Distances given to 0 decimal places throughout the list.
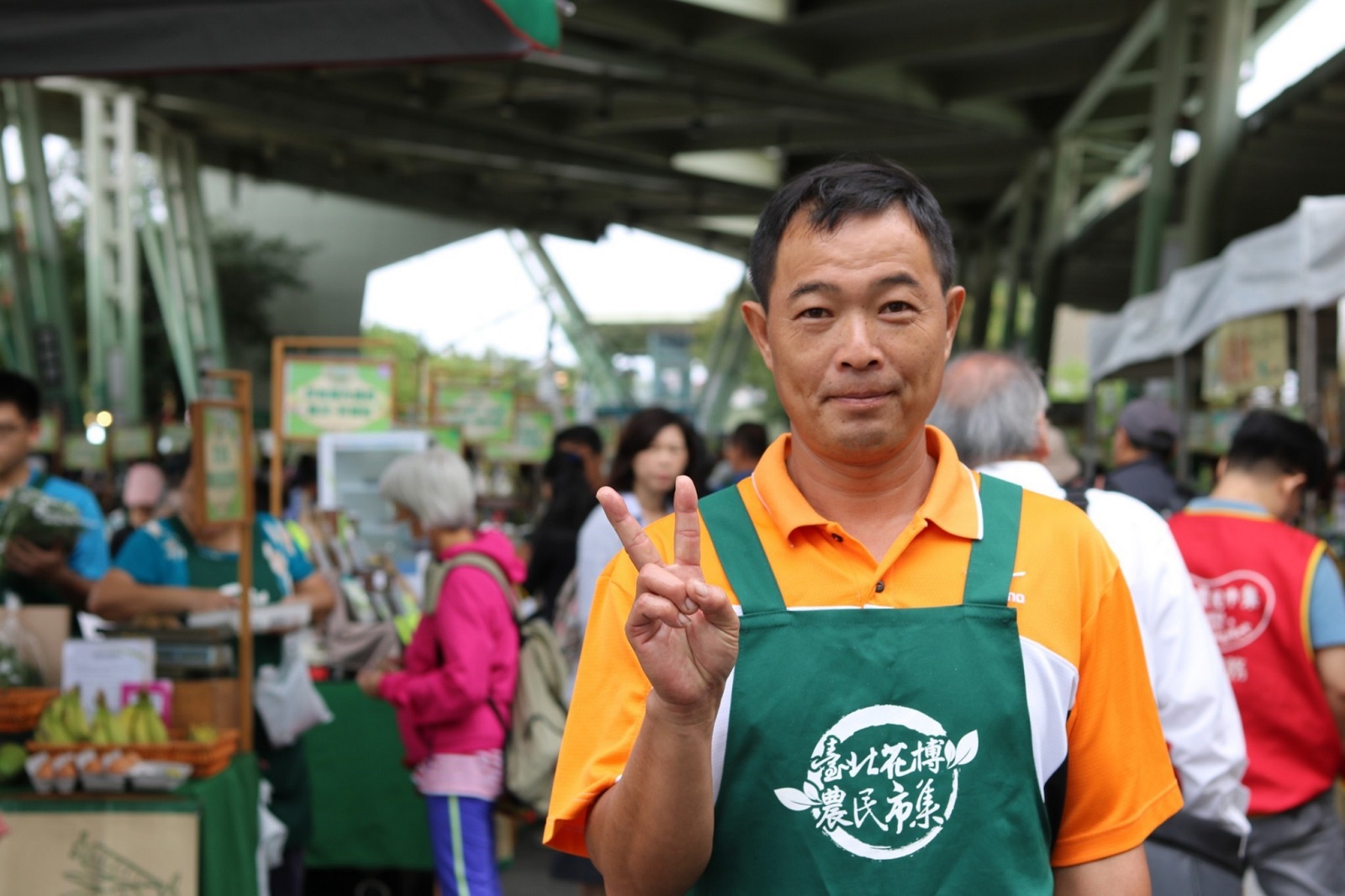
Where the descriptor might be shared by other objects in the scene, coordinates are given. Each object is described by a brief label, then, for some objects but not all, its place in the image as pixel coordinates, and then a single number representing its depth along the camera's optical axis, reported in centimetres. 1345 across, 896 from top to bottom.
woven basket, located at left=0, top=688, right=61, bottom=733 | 415
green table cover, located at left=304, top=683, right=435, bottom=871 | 591
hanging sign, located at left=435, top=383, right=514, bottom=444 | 1285
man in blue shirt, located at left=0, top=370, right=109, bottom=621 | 463
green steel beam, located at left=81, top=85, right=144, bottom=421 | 2073
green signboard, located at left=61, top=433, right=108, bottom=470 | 1667
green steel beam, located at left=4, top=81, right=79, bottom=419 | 1897
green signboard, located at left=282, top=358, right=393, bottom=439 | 919
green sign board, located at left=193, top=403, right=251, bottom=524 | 430
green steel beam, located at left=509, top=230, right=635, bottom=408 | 3353
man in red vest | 345
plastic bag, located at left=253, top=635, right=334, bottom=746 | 470
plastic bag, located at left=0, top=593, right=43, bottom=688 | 424
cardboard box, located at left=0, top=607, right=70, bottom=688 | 436
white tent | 477
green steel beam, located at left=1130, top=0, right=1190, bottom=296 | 1148
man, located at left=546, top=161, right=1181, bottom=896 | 146
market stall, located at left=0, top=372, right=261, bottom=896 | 402
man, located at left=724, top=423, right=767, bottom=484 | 814
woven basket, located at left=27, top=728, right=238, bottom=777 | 402
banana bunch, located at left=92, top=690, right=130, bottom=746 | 406
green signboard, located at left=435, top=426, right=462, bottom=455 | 1025
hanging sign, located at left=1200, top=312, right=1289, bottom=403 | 536
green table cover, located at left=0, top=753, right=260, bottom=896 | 403
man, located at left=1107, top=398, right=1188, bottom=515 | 537
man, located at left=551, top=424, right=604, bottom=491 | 743
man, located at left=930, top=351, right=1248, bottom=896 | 262
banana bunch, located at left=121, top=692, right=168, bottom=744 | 411
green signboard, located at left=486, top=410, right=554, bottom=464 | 1433
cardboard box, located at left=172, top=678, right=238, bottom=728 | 431
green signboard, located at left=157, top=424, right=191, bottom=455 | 1968
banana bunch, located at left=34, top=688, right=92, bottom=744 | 406
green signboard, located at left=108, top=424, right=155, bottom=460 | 1755
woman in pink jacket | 436
